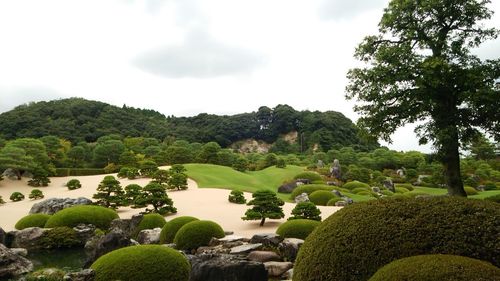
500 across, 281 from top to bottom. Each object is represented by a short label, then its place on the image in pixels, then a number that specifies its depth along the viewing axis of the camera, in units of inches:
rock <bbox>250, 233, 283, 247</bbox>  494.9
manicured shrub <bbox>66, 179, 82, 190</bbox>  1330.8
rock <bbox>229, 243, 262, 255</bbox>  435.5
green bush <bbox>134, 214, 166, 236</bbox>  687.7
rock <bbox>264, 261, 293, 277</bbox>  392.2
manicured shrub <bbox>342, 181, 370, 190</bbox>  1360.7
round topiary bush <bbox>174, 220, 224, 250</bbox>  537.4
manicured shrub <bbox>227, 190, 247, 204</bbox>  990.4
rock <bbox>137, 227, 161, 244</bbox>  617.0
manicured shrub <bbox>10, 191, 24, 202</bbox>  1193.4
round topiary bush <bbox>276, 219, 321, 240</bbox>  533.0
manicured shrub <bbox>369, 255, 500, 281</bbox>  148.0
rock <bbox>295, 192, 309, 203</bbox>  1045.2
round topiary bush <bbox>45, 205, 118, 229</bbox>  708.7
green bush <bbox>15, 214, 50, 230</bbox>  757.3
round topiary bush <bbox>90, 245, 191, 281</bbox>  330.3
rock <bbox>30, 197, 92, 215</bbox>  893.8
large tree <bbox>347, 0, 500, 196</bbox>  576.1
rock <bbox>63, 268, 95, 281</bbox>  319.6
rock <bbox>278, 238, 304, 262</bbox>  436.8
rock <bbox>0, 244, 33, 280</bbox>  450.0
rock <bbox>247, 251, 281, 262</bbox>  425.7
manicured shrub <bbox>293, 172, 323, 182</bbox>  1418.6
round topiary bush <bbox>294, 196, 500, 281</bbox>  178.9
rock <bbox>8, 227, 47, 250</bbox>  641.6
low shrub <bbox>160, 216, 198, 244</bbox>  593.0
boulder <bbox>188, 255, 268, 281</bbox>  286.0
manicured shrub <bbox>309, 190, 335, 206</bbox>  1023.6
